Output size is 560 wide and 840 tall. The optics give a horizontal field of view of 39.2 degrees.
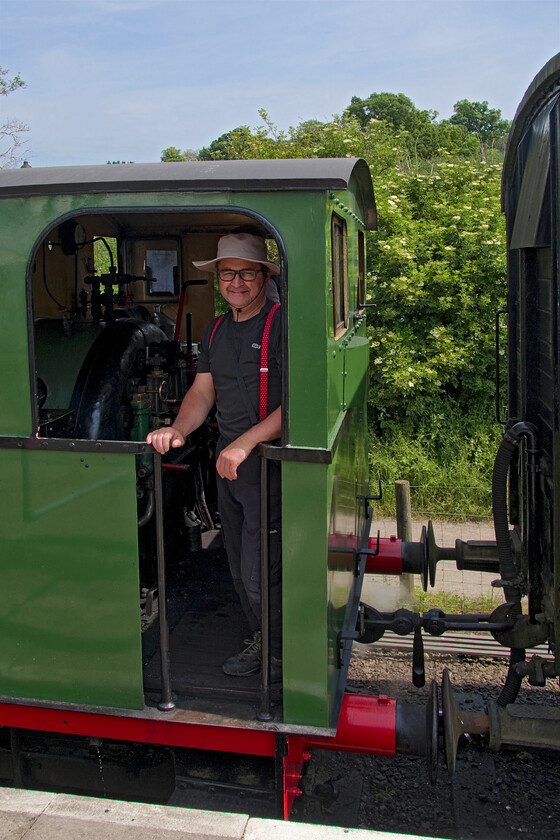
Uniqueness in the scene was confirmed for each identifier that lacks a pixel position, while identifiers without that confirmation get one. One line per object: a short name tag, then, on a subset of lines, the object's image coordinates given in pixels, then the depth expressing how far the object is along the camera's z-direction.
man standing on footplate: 3.10
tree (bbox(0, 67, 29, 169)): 14.49
